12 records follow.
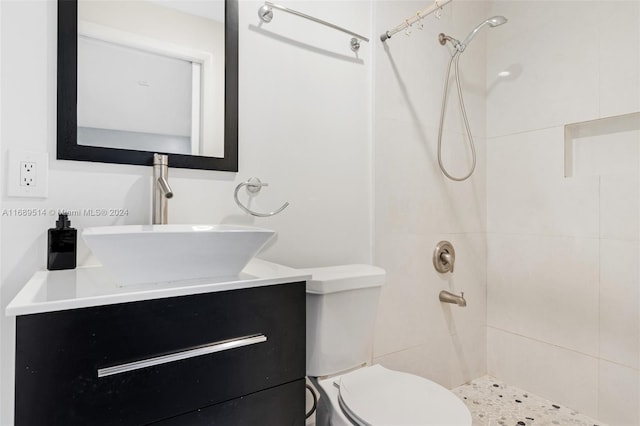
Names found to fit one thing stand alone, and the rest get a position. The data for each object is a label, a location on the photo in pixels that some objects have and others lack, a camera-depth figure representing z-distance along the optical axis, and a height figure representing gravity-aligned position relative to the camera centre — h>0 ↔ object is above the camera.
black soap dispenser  0.97 -0.10
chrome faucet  1.10 +0.06
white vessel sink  0.76 -0.09
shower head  1.60 +0.87
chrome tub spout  1.79 -0.43
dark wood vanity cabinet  0.66 -0.32
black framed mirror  1.04 +0.33
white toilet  1.11 -0.59
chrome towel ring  1.31 +0.08
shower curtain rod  1.44 +0.82
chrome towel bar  1.35 +0.77
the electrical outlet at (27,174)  0.98 +0.10
